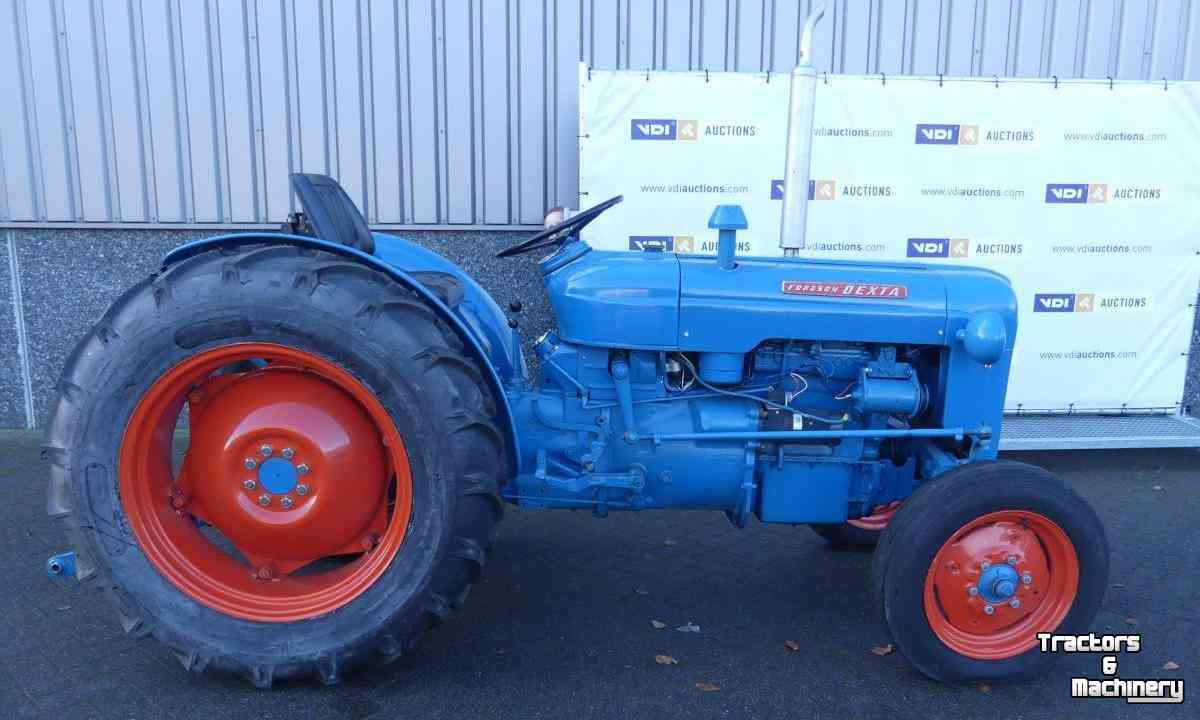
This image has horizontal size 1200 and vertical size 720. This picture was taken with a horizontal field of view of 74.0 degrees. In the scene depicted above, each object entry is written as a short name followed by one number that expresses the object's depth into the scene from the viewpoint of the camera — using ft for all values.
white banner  15.40
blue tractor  7.34
